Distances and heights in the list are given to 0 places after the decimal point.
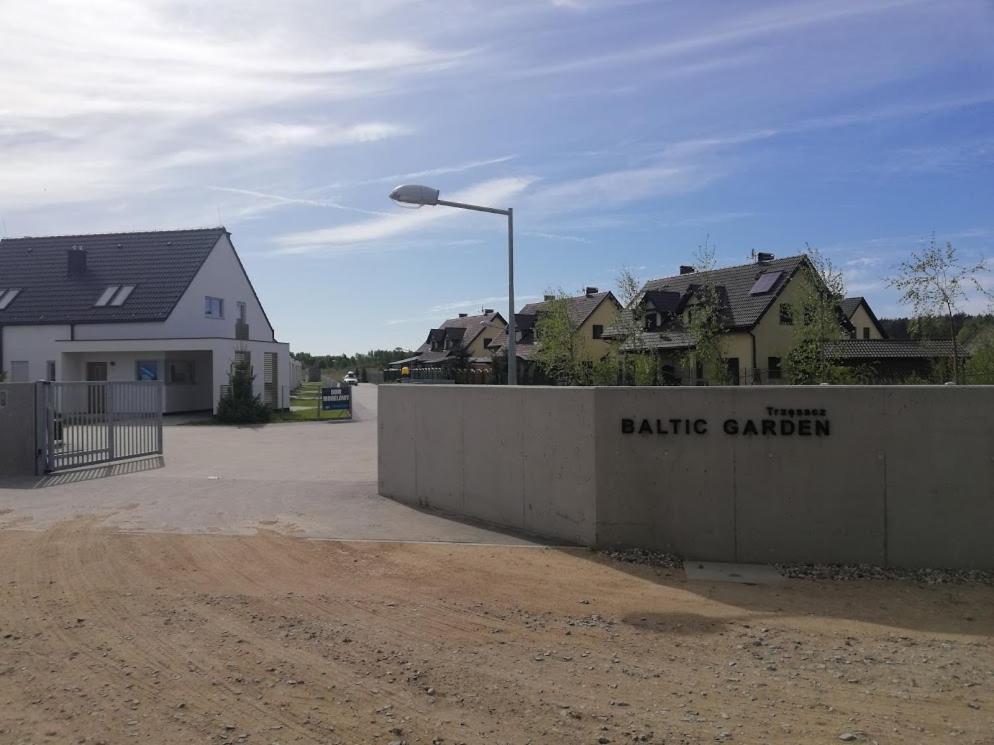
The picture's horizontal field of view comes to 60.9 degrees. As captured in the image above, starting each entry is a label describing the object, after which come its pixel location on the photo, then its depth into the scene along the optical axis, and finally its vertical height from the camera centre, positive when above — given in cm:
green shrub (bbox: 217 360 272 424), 3159 -96
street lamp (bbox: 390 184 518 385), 1427 +297
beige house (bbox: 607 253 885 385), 3803 +238
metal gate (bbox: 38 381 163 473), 1576 -86
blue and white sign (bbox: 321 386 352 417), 3447 -93
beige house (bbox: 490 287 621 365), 5759 +379
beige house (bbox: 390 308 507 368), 7888 +377
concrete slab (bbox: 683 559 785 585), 821 -202
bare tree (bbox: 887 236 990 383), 1573 +146
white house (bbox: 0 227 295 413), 3472 +279
